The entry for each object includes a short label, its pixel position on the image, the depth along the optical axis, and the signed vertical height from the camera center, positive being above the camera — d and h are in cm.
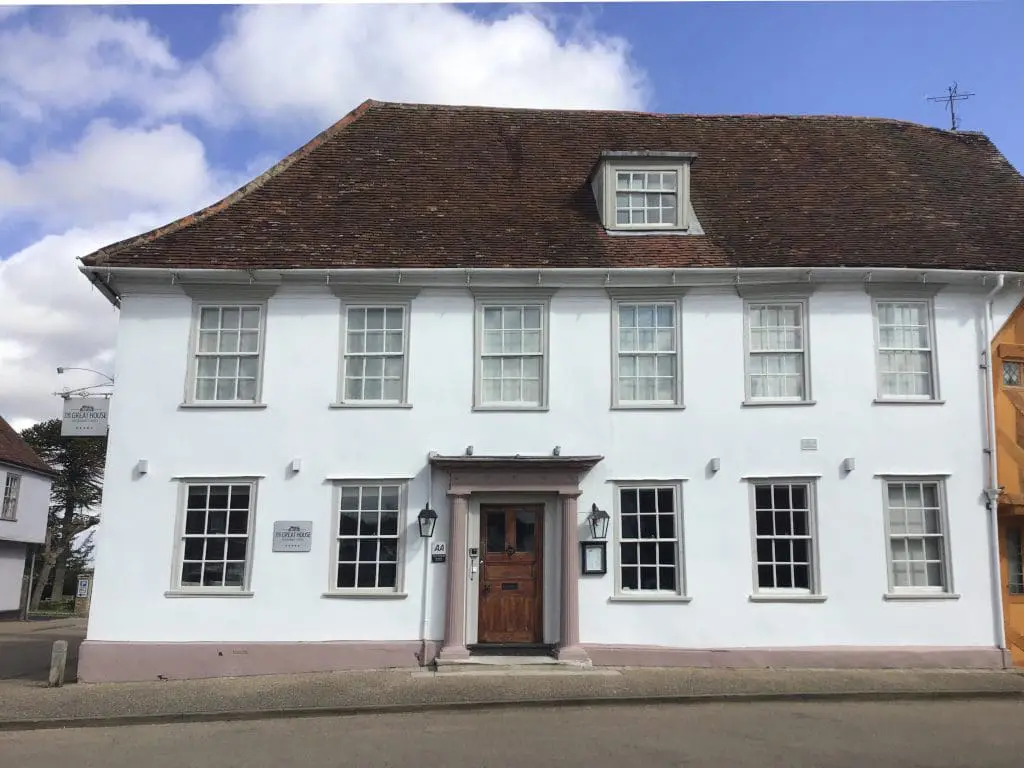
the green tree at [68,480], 4256 +351
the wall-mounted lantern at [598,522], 1274 +56
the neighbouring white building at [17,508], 3005 +155
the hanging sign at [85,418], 1326 +204
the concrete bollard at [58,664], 1185 -151
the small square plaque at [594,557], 1278 +5
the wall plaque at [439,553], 1279 +7
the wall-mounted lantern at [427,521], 1263 +53
